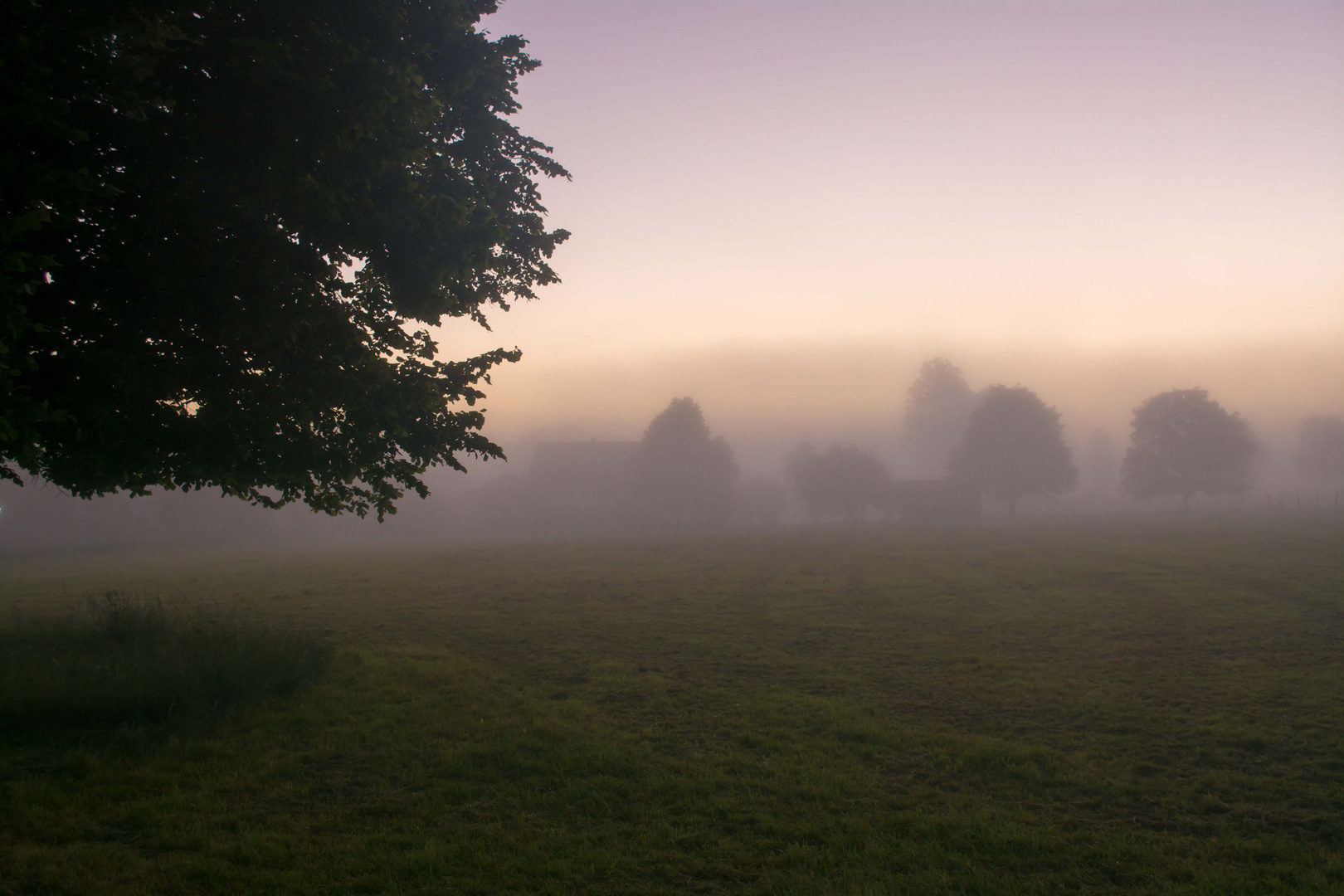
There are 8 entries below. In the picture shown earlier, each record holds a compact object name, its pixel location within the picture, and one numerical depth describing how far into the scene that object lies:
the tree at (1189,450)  70.94
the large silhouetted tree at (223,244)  7.25
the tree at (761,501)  94.81
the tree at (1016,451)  74.06
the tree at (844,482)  81.12
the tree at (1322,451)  90.81
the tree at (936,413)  105.19
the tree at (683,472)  81.62
